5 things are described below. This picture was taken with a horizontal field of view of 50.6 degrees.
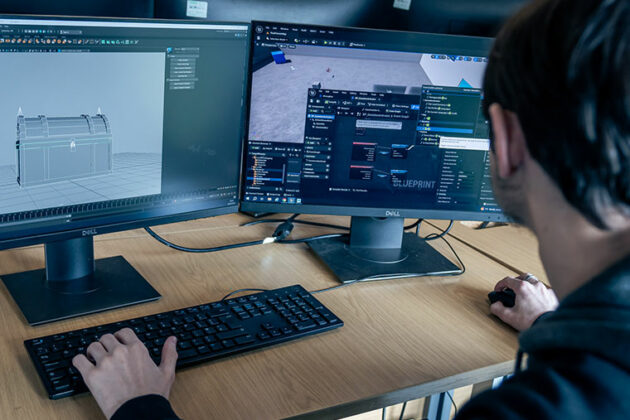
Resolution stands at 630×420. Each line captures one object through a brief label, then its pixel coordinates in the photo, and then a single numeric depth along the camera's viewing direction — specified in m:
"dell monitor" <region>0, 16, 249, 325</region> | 1.05
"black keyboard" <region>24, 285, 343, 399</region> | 0.98
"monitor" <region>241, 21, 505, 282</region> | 1.30
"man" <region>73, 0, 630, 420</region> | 0.63
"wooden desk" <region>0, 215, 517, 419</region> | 0.97
